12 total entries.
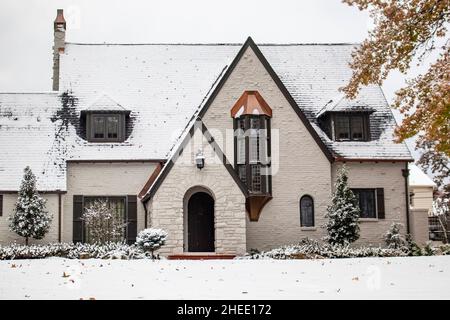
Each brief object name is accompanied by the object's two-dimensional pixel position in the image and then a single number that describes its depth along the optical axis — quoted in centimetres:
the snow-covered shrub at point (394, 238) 2814
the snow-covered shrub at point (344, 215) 2614
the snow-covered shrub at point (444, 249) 2571
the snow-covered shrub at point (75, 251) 2420
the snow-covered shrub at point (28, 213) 2688
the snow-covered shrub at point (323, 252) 2459
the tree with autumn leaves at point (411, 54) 1902
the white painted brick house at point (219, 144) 2786
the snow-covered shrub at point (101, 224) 2766
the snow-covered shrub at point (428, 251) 2555
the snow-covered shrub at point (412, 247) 2576
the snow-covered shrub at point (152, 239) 2345
